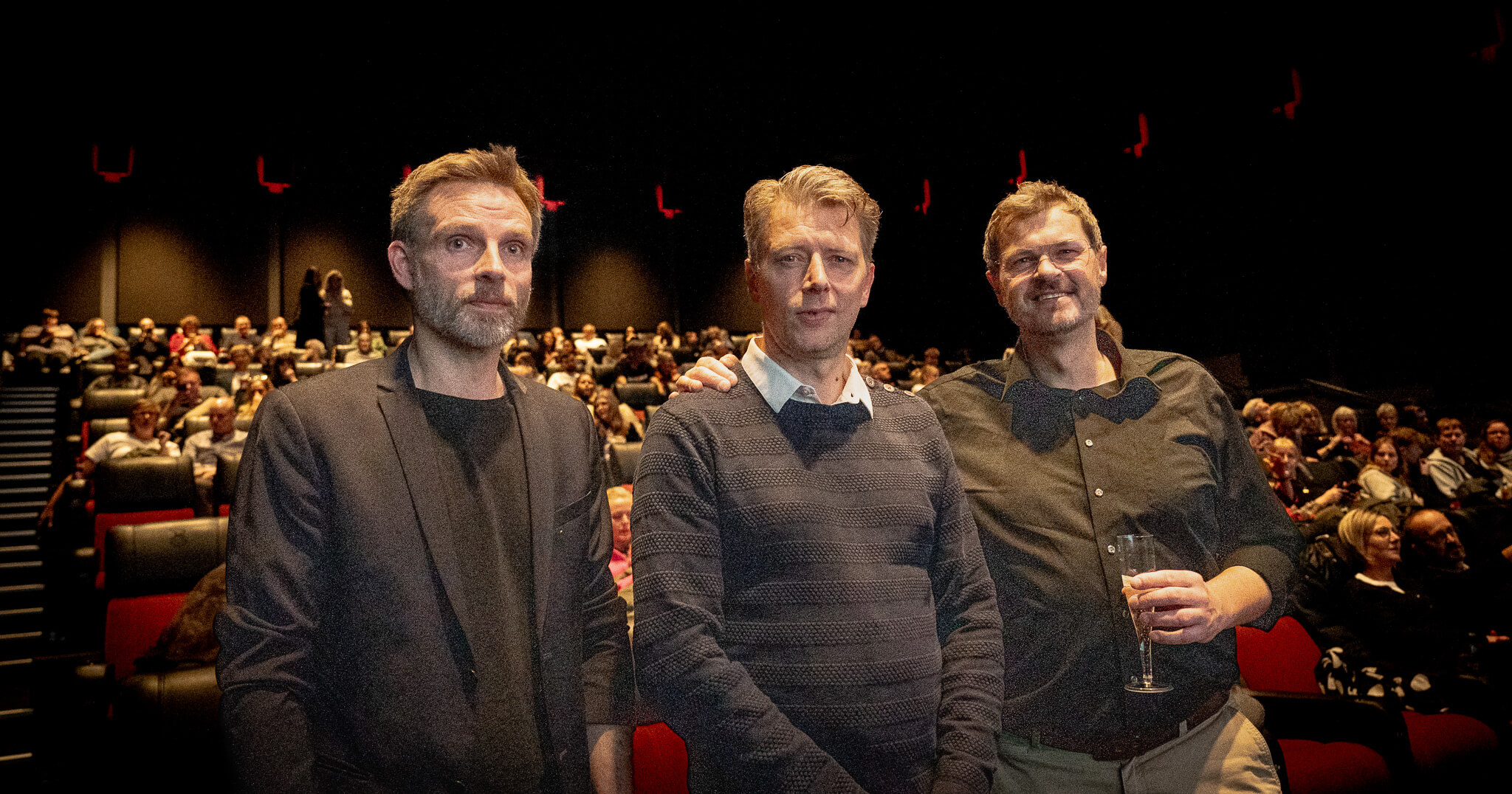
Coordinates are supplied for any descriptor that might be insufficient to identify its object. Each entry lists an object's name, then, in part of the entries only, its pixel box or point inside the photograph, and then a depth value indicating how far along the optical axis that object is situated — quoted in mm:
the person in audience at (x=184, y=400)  6871
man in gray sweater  1113
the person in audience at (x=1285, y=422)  6562
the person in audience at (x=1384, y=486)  5276
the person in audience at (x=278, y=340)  8602
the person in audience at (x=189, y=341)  9570
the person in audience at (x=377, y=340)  10531
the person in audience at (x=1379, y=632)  3137
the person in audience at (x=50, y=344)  9062
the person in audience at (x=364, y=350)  9805
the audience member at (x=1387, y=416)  7527
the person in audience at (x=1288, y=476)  5633
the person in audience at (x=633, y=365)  9539
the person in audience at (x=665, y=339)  12228
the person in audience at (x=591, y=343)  11586
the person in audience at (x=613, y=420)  6629
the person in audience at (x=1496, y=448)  6547
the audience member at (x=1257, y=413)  6863
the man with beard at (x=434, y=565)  1081
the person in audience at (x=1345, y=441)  6645
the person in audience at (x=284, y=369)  6906
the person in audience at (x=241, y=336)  10797
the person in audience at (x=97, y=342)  9719
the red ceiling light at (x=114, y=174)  11164
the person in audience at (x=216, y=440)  5727
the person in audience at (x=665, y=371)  9320
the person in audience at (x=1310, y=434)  6758
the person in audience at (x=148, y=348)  9970
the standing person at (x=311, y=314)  9641
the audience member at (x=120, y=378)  7871
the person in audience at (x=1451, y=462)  5984
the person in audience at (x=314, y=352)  8977
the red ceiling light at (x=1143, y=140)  9344
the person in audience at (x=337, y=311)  9820
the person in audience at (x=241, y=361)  8102
